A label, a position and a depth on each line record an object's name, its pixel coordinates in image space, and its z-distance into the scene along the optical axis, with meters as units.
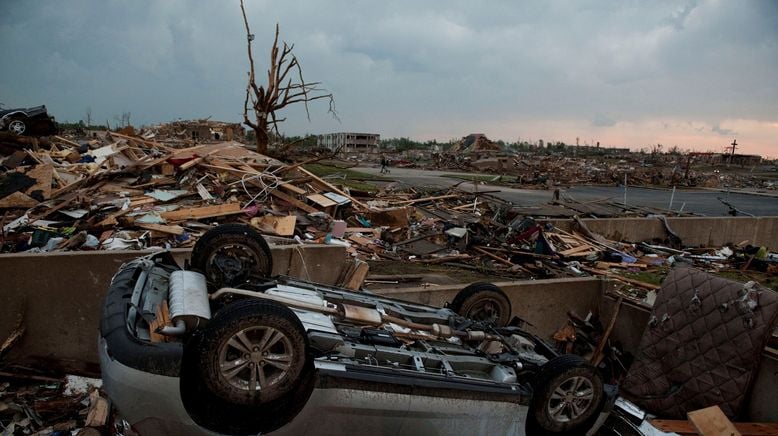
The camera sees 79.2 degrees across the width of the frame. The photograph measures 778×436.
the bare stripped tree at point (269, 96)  17.78
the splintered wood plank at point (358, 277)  7.12
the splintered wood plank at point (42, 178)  9.46
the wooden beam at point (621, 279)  9.04
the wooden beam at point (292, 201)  10.79
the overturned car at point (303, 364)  2.81
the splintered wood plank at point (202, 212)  9.01
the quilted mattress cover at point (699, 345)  5.06
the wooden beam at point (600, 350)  6.91
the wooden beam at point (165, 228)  8.20
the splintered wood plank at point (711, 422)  4.46
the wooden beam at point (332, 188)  12.40
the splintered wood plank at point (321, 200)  11.34
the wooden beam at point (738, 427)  4.66
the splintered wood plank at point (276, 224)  9.05
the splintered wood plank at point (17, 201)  8.89
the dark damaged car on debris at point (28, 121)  16.33
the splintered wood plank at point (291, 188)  11.33
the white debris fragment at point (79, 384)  4.83
